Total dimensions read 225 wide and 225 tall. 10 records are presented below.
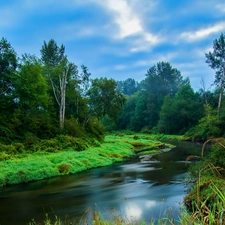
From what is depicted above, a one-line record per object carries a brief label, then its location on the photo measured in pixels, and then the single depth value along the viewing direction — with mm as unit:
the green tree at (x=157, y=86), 77375
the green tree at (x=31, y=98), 24922
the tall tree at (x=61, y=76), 30419
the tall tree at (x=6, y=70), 25250
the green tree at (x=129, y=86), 142000
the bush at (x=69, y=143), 24558
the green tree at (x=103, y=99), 35250
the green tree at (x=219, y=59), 45309
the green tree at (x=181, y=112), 60344
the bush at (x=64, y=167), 18470
